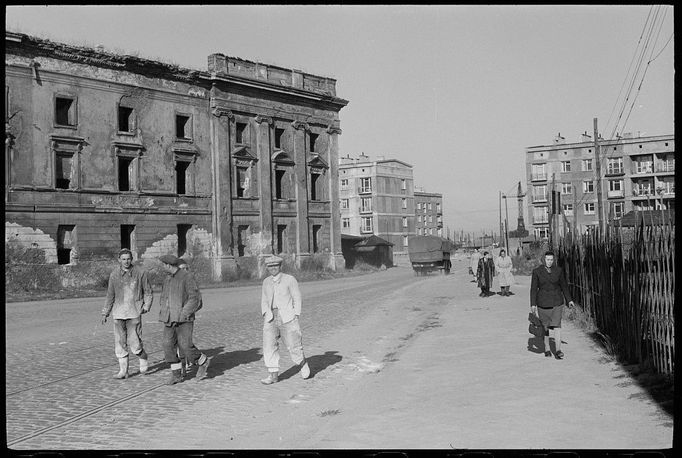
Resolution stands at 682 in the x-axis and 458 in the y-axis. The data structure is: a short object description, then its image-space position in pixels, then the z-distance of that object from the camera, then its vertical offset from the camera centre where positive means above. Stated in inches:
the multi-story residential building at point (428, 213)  3683.6 +201.2
